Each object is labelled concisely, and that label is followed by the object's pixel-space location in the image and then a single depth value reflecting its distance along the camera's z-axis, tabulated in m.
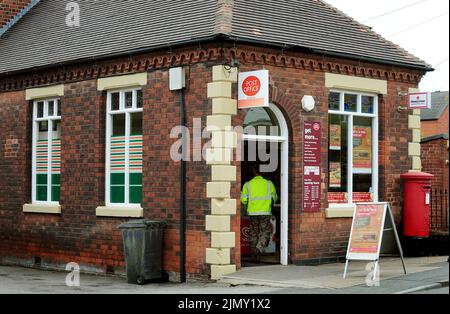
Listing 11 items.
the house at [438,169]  21.03
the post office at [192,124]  14.59
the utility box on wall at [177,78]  14.98
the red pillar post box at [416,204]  16.95
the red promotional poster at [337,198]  16.17
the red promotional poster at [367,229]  13.34
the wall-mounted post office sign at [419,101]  16.80
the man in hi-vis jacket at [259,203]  15.49
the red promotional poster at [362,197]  16.69
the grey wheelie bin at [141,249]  14.71
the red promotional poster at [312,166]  15.55
